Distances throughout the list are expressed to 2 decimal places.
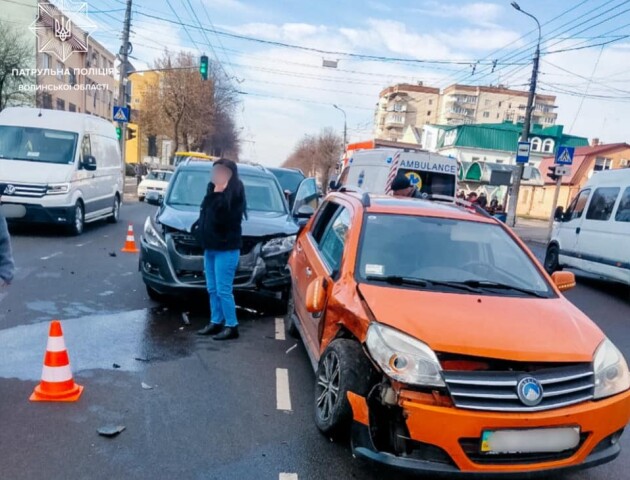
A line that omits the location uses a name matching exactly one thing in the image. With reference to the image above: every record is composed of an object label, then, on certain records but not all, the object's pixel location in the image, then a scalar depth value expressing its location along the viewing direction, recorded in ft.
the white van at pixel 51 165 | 33.88
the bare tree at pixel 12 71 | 78.48
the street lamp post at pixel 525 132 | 66.13
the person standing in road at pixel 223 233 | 16.67
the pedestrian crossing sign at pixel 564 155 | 51.70
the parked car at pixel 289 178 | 51.92
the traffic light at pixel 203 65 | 68.30
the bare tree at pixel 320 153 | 228.98
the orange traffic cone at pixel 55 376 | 12.39
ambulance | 45.68
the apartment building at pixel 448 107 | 273.54
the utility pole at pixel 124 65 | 73.61
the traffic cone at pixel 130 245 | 33.55
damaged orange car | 8.79
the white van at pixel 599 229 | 30.37
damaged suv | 19.31
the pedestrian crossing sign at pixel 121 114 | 68.13
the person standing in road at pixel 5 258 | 10.79
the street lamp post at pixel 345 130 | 179.03
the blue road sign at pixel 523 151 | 58.34
